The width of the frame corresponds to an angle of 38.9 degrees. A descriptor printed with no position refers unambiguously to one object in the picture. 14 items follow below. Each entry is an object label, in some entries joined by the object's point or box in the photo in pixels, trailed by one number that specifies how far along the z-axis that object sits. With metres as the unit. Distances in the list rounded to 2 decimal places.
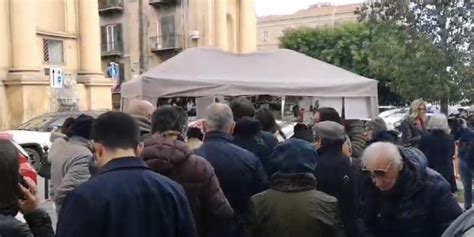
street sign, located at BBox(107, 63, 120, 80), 35.25
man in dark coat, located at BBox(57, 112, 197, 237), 2.88
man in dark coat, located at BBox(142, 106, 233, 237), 4.20
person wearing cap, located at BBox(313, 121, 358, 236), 4.81
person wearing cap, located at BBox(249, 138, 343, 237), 4.00
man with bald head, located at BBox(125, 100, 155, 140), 5.63
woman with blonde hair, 8.60
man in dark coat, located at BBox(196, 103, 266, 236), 4.87
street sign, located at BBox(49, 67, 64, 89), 19.05
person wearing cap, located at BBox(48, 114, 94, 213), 4.81
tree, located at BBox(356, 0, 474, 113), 14.85
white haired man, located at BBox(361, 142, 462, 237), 3.82
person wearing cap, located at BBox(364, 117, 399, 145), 6.35
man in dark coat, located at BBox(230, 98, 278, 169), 5.83
